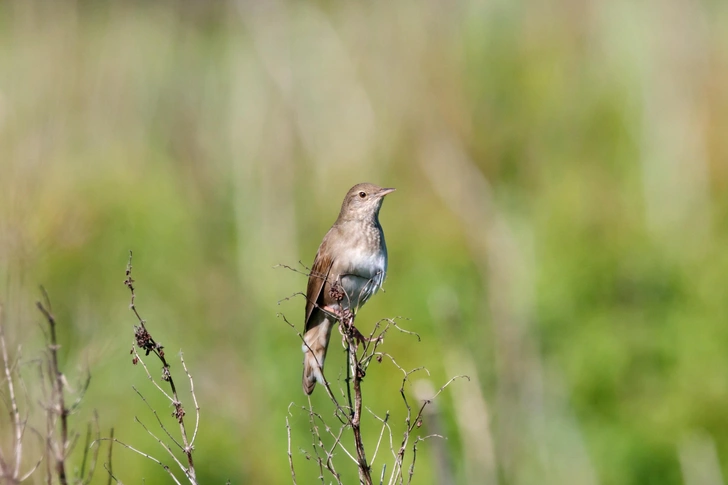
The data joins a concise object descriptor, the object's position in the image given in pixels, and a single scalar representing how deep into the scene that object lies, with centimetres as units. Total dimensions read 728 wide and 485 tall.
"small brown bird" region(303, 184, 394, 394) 822
